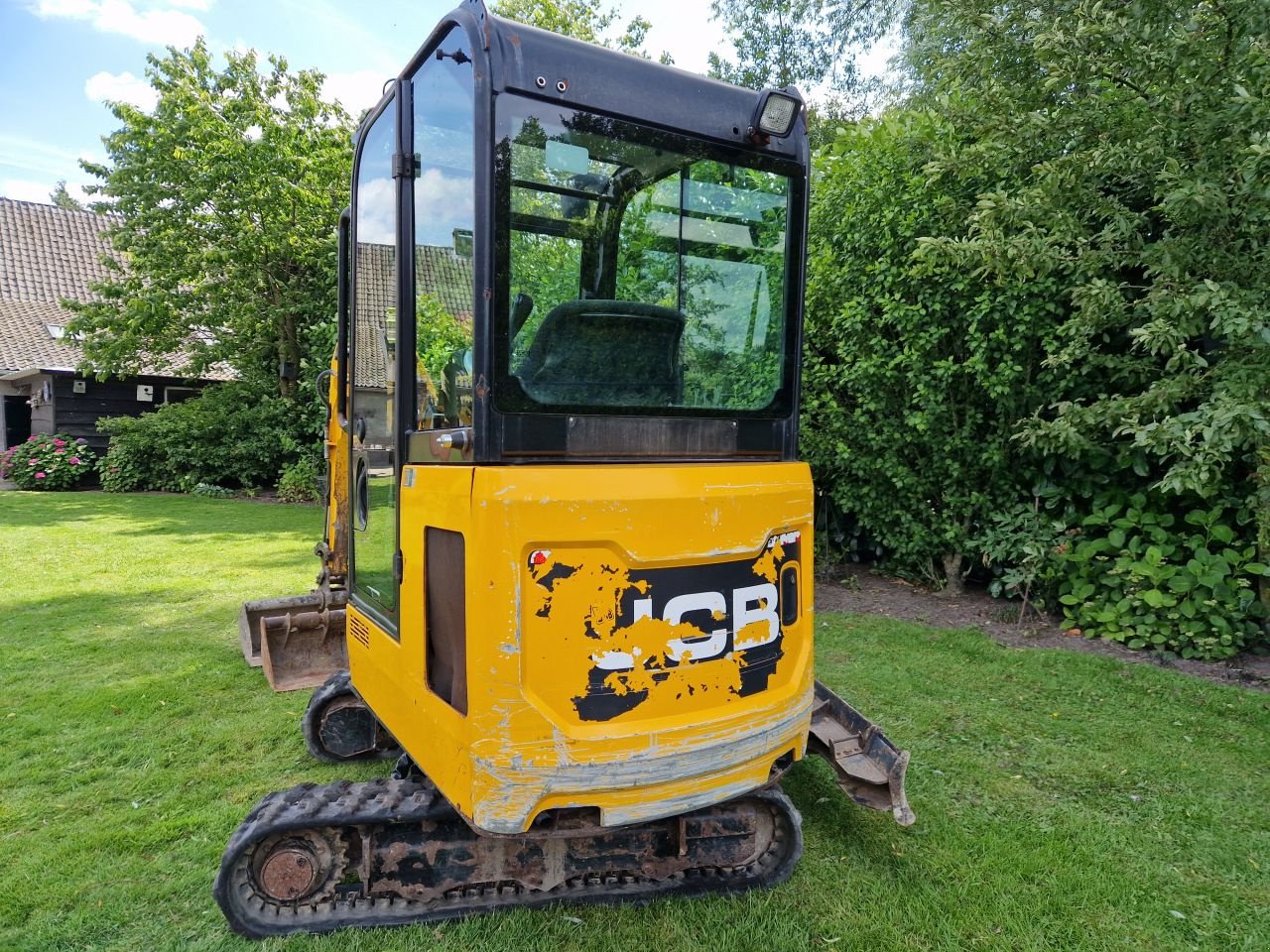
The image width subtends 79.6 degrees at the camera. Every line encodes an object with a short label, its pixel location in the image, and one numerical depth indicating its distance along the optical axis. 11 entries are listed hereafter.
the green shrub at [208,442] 14.71
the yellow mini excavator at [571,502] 1.93
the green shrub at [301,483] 14.11
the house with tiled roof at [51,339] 16.75
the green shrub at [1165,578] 4.74
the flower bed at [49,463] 15.14
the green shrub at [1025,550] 5.39
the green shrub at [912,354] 5.32
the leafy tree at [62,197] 46.47
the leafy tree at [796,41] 20.56
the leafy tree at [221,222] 14.04
